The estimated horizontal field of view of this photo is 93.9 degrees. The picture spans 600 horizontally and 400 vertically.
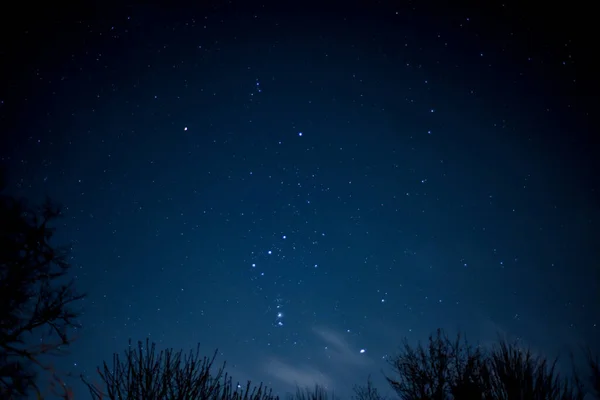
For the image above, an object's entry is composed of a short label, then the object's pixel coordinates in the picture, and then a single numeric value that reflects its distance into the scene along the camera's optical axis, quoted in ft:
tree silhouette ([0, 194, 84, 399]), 30.19
